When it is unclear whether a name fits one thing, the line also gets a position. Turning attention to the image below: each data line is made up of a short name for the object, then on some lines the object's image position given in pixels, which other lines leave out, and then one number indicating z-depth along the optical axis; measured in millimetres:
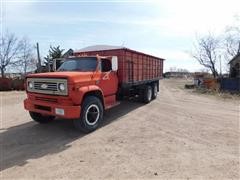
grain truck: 4649
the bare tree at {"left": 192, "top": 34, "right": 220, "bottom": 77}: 27213
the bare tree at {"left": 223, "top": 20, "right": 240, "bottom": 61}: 25112
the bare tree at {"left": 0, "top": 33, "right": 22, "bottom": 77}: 31575
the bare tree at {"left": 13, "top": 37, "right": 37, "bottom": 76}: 33513
